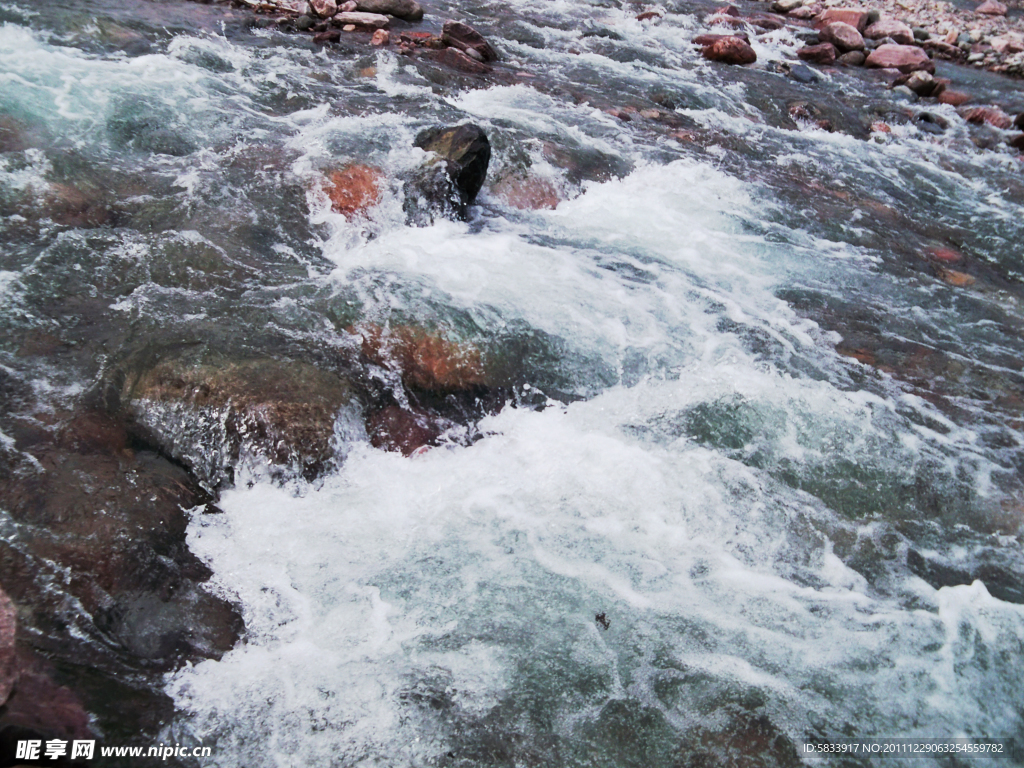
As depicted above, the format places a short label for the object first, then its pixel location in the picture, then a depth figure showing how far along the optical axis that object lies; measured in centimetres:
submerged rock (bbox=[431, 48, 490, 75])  877
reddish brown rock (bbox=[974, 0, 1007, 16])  1549
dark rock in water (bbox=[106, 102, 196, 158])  567
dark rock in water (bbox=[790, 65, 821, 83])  1081
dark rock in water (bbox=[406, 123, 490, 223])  562
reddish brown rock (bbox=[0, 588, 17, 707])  207
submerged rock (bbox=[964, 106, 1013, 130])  1001
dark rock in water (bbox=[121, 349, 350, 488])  346
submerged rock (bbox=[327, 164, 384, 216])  543
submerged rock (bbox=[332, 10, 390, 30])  926
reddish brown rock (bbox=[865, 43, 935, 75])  1179
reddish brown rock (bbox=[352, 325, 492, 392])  411
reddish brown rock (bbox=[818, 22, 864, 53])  1226
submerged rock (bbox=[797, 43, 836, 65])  1174
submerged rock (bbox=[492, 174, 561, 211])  623
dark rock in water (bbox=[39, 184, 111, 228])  473
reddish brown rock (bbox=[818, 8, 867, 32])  1324
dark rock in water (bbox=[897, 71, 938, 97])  1082
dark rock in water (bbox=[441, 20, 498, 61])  925
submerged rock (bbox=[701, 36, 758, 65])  1090
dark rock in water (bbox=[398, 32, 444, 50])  912
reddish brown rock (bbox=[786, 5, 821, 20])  1438
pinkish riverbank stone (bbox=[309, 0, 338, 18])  930
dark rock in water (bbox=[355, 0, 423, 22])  977
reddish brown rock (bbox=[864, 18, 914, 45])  1320
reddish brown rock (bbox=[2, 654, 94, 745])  210
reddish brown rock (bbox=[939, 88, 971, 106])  1062
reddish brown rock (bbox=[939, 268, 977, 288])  633
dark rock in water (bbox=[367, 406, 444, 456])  382
